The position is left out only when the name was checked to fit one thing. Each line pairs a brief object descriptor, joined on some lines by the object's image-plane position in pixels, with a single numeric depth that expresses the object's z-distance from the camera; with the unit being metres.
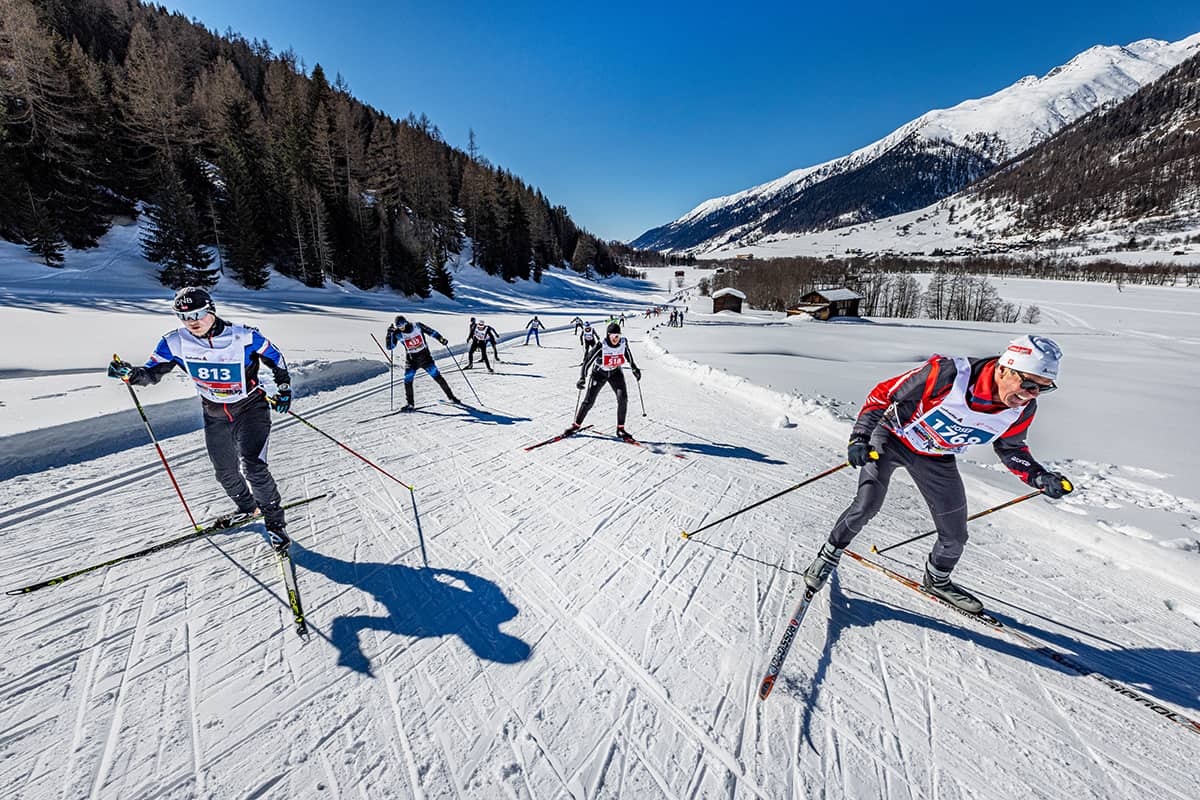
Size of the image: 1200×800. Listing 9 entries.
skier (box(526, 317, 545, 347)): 19.92
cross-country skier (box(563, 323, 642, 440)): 6.75
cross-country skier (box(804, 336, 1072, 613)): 2.74
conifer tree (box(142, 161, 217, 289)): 25.36
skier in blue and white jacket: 3.56
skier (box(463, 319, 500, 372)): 12.59
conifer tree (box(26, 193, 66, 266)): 22.16
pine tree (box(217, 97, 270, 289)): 27.89
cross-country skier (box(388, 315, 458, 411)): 8.54
